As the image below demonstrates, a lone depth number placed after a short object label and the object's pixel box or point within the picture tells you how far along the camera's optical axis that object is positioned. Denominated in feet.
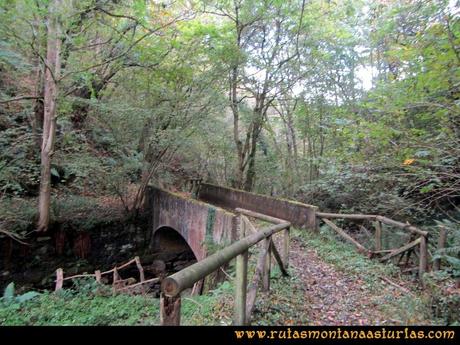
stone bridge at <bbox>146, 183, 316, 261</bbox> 24.03
